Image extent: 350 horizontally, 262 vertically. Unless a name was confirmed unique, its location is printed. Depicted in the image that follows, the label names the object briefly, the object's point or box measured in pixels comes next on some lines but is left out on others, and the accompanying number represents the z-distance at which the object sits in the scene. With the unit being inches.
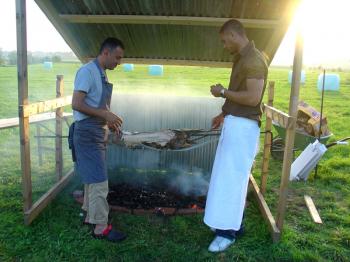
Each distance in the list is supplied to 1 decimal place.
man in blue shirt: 146.7
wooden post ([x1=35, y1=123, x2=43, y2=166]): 266.4
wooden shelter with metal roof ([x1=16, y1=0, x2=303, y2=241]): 154.2
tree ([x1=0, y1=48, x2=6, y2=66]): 1212.5
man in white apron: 141.3
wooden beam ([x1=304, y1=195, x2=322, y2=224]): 196.1
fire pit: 192.9
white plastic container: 257.9
